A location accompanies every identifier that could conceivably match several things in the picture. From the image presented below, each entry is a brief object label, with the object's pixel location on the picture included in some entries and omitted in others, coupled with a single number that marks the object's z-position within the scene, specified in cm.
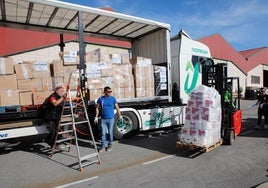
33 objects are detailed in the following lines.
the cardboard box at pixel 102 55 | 538
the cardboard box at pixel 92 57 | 527
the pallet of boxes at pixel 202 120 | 432
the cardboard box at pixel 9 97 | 449
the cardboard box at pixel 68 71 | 506
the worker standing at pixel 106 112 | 486
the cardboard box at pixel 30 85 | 469
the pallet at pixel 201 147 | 433
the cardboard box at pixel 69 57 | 506
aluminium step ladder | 477
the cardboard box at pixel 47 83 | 488
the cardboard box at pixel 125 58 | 576
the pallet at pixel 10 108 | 449
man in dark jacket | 466
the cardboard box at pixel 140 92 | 586
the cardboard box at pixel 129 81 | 570
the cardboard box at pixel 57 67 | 497
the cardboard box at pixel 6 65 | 455
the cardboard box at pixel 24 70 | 470
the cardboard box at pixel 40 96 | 478
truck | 481
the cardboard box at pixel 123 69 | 556
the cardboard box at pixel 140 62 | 594
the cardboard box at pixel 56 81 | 497
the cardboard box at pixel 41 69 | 484
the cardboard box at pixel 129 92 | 570
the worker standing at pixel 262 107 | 671
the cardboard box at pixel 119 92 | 553
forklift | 508
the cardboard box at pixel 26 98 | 466
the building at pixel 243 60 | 2032
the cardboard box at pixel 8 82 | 451
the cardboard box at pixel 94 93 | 521
